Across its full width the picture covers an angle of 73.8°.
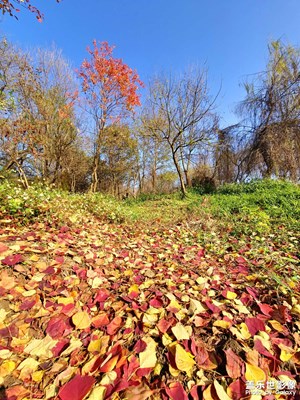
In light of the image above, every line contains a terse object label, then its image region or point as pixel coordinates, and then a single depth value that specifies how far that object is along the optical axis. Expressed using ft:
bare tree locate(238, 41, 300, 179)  26.12
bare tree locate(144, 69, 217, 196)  29.90
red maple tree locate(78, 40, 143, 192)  29.45
